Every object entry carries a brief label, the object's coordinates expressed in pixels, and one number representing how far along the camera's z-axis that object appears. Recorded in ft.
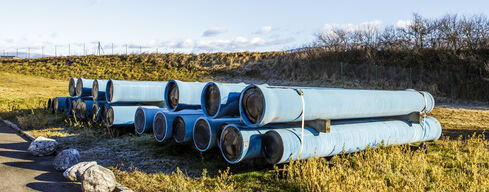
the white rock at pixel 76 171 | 16.35
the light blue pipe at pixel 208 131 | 18.27
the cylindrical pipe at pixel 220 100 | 17.33
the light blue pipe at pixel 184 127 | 20.17
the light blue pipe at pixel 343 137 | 16.20
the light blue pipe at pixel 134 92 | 27.68
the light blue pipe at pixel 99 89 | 30.12
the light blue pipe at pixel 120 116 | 27.53
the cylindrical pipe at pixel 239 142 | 16.17
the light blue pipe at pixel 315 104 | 15.47
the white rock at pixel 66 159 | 18.47
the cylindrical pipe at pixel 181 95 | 21.07
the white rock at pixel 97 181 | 14.53
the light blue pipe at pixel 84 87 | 33.24
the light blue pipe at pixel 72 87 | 35.92
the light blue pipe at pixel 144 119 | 24.30
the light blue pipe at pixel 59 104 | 38.32
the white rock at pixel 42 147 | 21.74
